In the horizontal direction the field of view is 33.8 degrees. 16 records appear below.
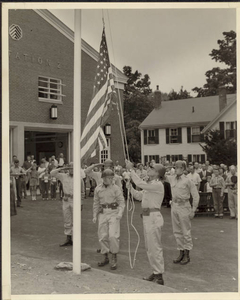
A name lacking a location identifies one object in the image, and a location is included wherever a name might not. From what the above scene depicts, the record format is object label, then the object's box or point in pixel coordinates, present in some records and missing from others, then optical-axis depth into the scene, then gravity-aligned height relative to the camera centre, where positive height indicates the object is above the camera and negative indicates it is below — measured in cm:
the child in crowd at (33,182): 1625 -100
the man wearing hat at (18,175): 1451 -64
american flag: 658 +90
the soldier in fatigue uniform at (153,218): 648 -101
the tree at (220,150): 1698 +32
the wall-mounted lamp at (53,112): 1903 +222
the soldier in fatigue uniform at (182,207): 799 -102
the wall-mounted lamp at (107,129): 1896 +142
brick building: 1586 +329
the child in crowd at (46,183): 1673 -107
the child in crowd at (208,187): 1485 -112
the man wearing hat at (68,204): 904 -105
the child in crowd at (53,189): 1711 -135
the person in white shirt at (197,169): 1655 -49
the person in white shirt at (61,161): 1866 -14
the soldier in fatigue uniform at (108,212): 741 -105
